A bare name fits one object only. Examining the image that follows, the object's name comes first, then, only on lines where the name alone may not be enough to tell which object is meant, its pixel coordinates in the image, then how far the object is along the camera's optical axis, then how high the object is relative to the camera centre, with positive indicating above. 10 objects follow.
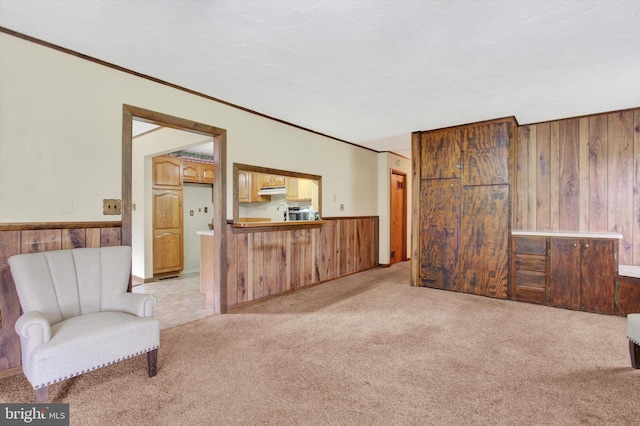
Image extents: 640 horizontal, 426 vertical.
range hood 5.74 +0.43
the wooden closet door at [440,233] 4.46 -0.32
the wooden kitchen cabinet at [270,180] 5.98 +0.64
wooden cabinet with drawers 3.47 -0.73
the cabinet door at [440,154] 4.46 +0.88
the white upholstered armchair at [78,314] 1.71 -0.69
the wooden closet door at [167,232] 5.25 -0.33
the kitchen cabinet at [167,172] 5.29 +0.73
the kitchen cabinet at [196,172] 5.87 +0.81
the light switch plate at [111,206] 2.60 +0.06
